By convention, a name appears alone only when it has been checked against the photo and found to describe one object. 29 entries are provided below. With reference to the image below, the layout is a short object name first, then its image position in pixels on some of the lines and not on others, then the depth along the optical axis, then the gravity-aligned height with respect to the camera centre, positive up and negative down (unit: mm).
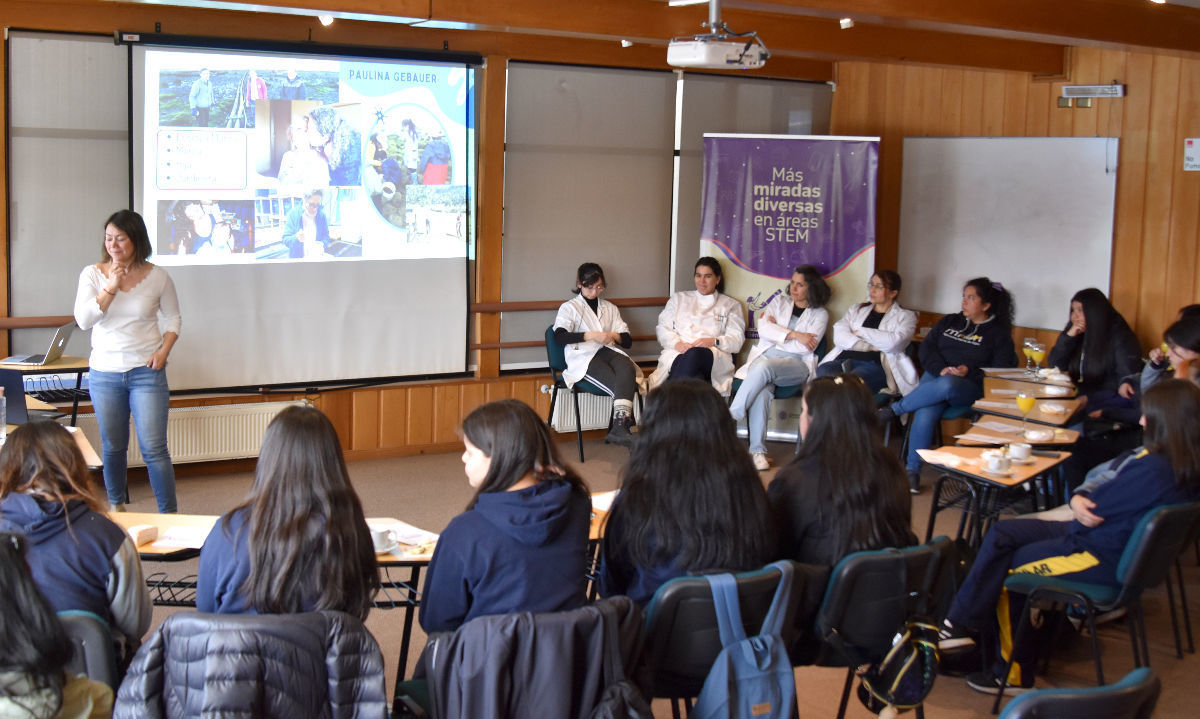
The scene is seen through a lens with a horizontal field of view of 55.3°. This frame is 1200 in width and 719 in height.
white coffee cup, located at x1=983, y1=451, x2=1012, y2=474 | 4242 -812
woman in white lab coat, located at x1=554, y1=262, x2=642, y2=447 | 6875 -678
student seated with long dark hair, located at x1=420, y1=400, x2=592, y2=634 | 2572 -690
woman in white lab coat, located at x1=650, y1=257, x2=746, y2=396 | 7148 -584
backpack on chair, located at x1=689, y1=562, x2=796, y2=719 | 2646 -1014
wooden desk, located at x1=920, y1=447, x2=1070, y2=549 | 4230 -970
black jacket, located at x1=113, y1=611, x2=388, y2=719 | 2270 -888
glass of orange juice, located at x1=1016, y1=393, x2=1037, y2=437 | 5082 -699
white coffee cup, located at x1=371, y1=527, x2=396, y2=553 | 3213 -873
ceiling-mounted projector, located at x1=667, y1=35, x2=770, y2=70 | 4668 +753
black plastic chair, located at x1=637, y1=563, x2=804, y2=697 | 2654 -906
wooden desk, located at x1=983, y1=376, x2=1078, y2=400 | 5562 -717
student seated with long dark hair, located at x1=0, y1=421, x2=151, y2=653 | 2600 -705
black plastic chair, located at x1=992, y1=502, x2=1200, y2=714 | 3461 -1035
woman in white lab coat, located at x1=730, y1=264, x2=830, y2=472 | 6918 -682
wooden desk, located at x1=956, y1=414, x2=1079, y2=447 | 4703 -798
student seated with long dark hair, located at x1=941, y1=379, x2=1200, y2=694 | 3521 -963
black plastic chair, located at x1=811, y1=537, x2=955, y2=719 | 2922 -925
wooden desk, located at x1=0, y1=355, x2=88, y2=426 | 5477 -704
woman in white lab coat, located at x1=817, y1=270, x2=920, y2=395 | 6809 -600
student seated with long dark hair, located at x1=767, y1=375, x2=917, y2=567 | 3062 -669
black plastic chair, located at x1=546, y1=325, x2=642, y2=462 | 6941 -818
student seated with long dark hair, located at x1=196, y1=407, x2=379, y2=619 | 2510 -691
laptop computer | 5469 -602
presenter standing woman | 4980 -509
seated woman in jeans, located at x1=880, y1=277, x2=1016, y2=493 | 6375 -650
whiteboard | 6625 +154
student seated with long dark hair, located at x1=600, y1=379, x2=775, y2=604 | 2916 -685
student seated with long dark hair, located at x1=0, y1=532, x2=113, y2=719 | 2010 -755
